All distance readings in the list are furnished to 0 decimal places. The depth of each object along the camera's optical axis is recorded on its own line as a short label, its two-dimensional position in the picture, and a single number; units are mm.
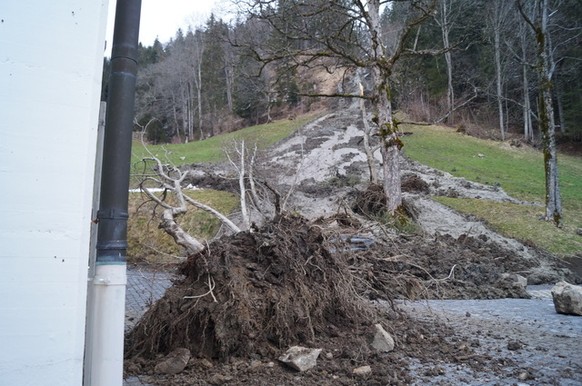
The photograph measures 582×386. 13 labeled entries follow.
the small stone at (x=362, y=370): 4151
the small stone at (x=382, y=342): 4738
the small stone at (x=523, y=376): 4091
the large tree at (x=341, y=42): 12641
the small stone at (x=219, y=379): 4069
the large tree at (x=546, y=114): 15891
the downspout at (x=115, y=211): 2551
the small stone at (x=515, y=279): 8930
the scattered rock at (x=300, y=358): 4285
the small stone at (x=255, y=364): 4359
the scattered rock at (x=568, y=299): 6598
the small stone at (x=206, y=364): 4418
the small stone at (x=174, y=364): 4359
